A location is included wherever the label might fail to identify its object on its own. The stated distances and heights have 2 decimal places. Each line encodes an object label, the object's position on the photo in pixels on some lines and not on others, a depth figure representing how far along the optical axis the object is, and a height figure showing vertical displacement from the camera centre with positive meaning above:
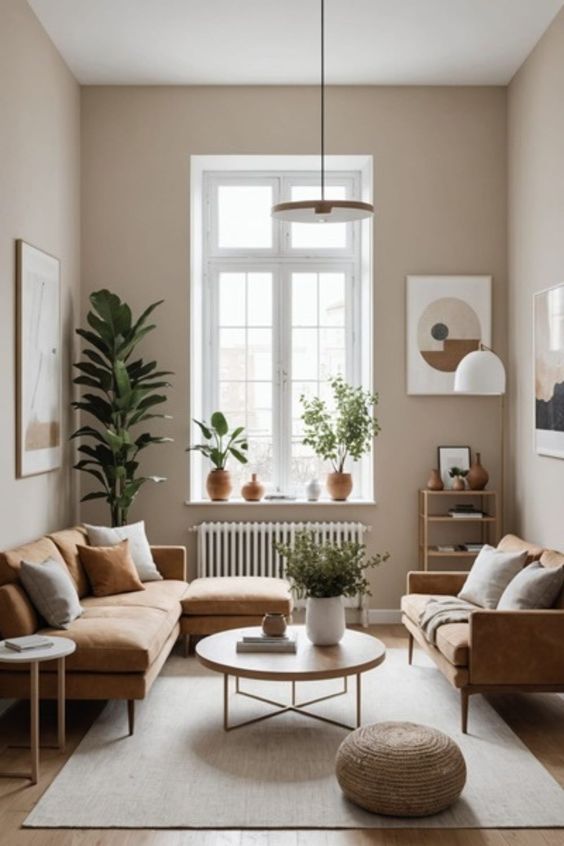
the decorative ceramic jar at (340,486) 6.48 -0.43
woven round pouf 3.35 -1.25
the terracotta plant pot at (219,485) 6.51 -0.43
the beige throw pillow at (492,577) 4.96 -0.82
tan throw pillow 5.25 -0.83
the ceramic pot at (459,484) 6.26 -0.40
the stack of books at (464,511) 6.24 -0.59
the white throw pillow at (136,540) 5.54 -0.70
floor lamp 5.64 +0.29
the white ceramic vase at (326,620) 4.46 -0.93
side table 3.65 -0.92
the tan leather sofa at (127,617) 4.14 -0.99
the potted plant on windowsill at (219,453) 6.42 -0.21
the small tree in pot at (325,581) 4.42 -0.74
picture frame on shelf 6.42 -0.24
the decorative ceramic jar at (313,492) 6.54 -0.48
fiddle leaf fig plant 5.93 +0.15
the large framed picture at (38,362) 4.98 +0.33
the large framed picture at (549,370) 5.24 +0.30
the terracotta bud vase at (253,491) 6.54 -0.47
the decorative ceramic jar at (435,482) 6.30 -0.39
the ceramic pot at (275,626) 4.47 -0.96
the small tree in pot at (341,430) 6.29 -0.05
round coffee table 4.02 -1.05
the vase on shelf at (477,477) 6.25 -0.36
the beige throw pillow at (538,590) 4.45 -0.78
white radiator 6.41 -0.81
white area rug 3.38 -1.39
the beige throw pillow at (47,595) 4.35 -0.80
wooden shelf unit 6.23 -0.62
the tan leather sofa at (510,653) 4.19 -1.02
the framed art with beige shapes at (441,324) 6.46 +0.67
